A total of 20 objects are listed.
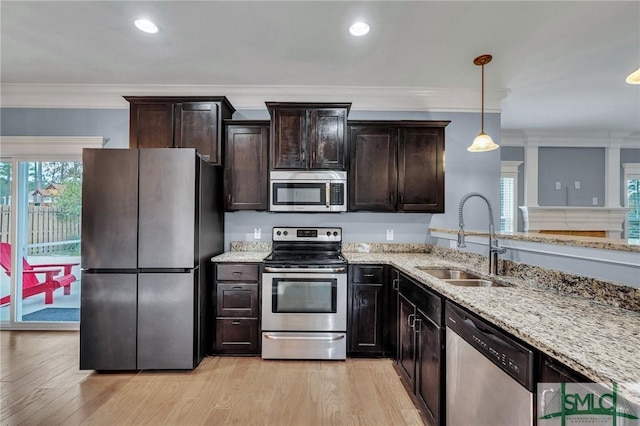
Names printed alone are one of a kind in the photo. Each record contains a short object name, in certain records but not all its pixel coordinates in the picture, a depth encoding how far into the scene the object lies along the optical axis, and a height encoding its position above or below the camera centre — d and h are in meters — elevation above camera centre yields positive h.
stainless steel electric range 2.87 -0.90
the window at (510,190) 5.54 +0.44
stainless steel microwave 3.22 +0.23
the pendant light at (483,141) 2.86 +0.68
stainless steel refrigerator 2.60 -0.39
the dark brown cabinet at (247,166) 3.32 +0.50
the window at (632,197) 5.67 +0.34
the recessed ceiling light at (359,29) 2.39 +1.46
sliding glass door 3.64 -0.33
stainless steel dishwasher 1.14 -0.69
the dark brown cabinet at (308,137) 3.20 +0.79
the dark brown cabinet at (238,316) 2.95 -0.98
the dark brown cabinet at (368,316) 2.93 -0.97
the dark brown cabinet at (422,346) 1.82 -0.90
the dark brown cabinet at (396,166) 3.35 +0.52
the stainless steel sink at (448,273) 2.45 -0.49
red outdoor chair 3.62 -0.78
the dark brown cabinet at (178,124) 3.20 +0.92
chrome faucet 2.16 -0.25
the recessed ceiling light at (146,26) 2.38 +1.47
